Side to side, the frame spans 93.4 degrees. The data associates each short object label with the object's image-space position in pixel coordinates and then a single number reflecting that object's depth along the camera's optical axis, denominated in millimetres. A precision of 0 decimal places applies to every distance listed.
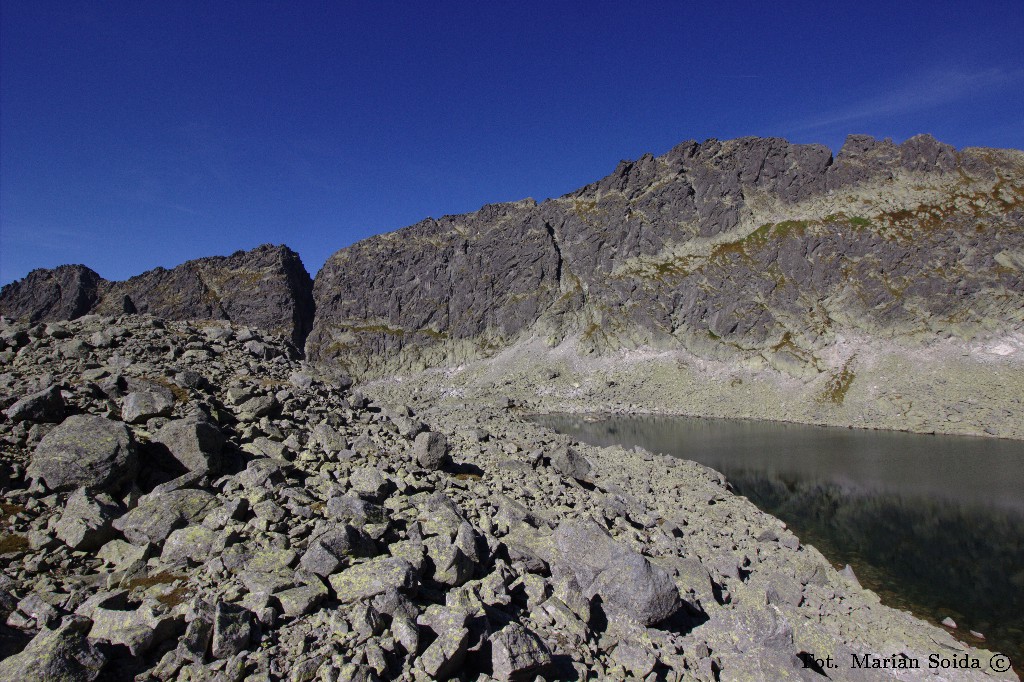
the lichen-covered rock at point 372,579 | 9352
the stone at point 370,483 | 14195
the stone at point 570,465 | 25094
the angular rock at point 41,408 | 12492
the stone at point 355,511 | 11969
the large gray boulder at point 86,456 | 11320
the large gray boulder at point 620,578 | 11734
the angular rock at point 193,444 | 13438
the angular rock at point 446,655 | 8203
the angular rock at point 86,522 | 9836
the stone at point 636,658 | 10172
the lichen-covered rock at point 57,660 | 6488
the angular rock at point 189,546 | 9875
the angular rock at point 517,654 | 8648
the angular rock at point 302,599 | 8641
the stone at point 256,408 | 17062
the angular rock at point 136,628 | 7539
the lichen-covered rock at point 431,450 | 18984
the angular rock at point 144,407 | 14281
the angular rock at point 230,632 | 7598
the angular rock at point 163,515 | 10346
